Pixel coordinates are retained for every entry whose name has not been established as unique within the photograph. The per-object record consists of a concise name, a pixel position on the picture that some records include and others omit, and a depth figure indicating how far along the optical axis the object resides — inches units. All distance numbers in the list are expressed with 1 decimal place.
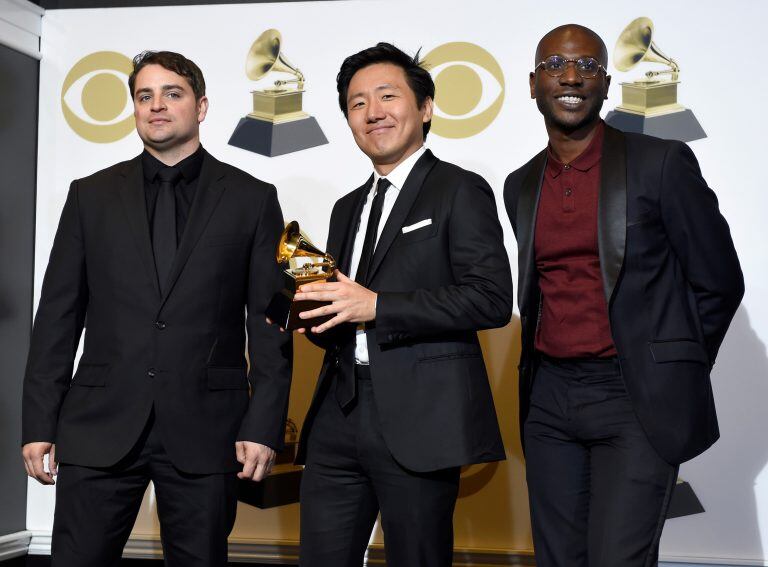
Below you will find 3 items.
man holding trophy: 89.7
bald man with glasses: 88.6
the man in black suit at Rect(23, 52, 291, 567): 97.8
